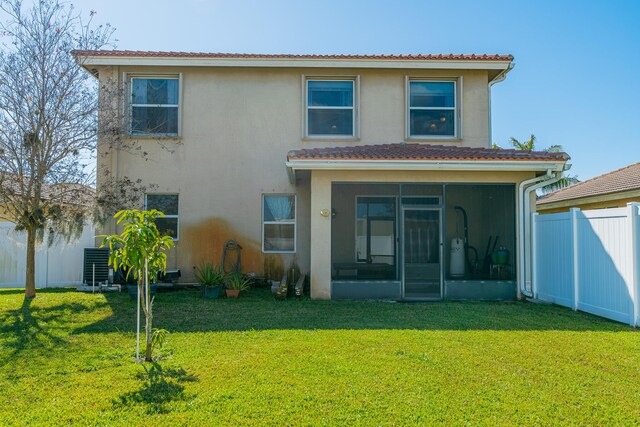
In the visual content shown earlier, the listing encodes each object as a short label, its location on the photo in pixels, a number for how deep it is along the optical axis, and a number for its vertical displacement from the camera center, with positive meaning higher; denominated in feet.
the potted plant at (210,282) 35.65 -3.74
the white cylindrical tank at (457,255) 34.94 -1.53
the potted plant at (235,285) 35.78 -4.04
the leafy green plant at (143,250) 17.90 -0.66
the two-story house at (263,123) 41.70 +10.13
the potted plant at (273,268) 41.29 -3.05
